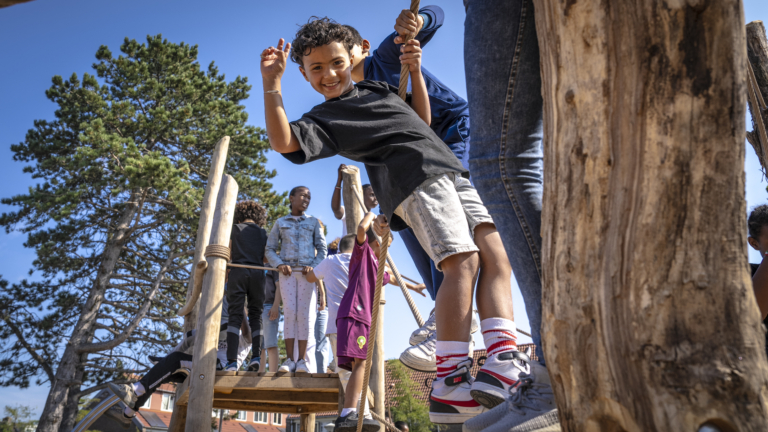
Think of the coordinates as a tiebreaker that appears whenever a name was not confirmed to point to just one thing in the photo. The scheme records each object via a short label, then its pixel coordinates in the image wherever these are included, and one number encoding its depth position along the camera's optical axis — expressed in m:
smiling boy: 1.88
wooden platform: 4.82
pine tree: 15.62
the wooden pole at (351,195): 5.60
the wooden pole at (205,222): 5.35
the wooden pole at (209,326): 4.15
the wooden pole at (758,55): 3.61
